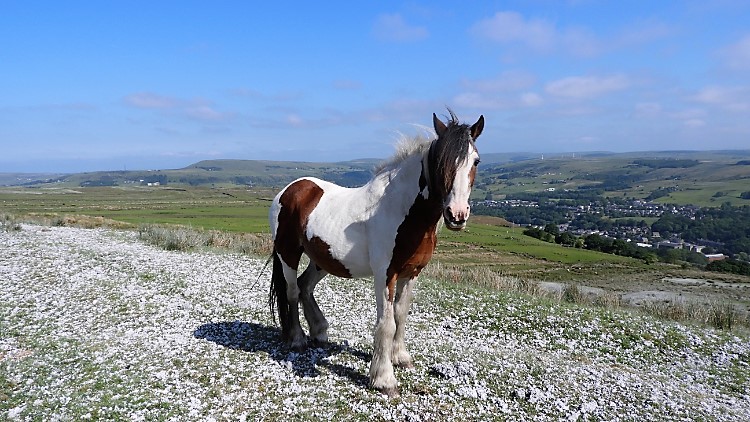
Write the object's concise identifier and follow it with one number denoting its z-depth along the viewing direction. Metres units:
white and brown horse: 4.81
